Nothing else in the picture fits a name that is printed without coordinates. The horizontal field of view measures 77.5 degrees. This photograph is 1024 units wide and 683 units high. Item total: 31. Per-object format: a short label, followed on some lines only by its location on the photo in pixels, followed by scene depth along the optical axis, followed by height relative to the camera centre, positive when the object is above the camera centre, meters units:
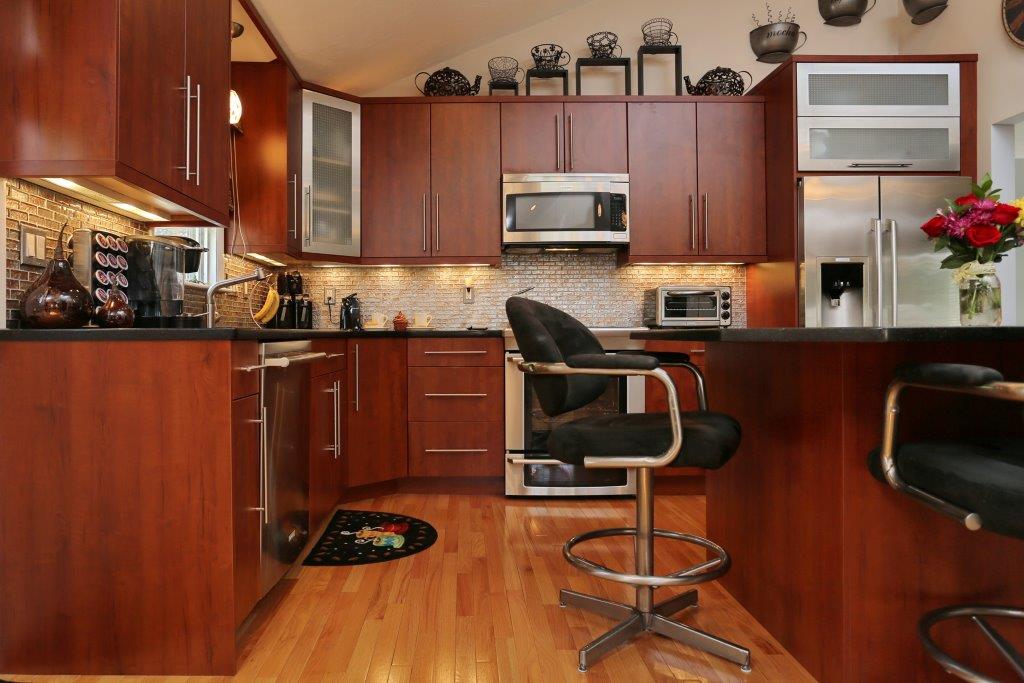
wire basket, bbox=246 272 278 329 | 3.71 +0.27
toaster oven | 3.88 +0.18
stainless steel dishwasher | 1.92 -0.39
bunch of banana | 3.01 +0.14
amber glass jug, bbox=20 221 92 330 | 1.68 +0.10
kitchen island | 1.41 -0.45
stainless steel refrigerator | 3.52 +0.49
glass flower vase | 1.54 +0.09
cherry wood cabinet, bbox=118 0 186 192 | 1.75 +0.72
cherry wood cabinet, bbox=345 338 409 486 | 3.44 -0.41
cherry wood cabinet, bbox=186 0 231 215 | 2.20 +0.90
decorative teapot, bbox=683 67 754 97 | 4.04 +1.60
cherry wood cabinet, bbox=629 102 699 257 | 3.92 +0.97
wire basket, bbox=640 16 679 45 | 4.11 +1.96
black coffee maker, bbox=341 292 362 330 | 4.09 +0.15
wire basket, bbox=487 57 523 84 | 4.12 +1.74
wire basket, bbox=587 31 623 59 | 4.12 +1.89
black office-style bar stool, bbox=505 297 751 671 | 1.53 -0.26
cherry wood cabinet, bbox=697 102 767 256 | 3.92 +1.01
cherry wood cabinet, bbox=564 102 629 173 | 3.92 +1.22
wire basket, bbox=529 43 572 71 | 4.11 +1.81
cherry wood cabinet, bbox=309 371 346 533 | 2.70 -0.49
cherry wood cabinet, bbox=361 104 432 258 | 3.91 +0.96
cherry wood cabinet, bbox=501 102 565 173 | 3.92 +1.22
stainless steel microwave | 3.83 +0.77
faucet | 2.12 +0.18
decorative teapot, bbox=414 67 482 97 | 4.02 +1.60
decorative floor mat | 2.48 -0.86
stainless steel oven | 3.42 -0.56
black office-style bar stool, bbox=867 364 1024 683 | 0.94 -0.23
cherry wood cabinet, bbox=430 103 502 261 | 3.92 +0.97
